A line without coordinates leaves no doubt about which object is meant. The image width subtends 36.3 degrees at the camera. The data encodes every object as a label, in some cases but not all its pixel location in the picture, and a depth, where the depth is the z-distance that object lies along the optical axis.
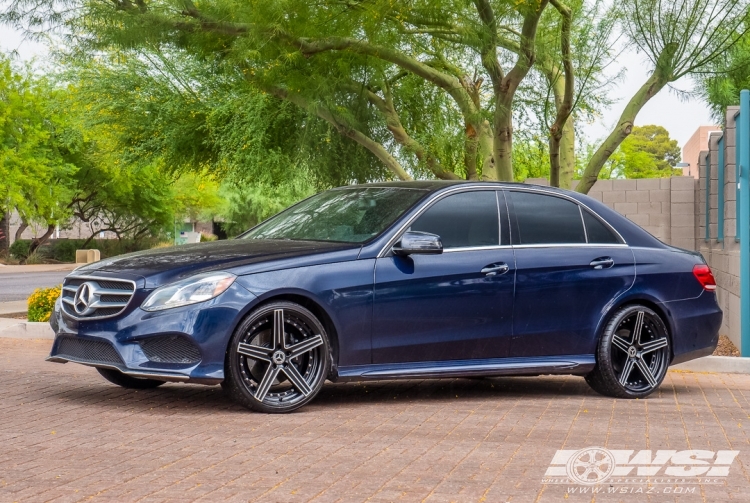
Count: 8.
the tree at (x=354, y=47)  13.64
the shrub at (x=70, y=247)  55.62
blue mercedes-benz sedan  7.62
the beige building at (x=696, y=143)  70.69
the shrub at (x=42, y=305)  15.14
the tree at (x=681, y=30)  14.09
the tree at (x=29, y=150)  47.72
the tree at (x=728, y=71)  14.89
